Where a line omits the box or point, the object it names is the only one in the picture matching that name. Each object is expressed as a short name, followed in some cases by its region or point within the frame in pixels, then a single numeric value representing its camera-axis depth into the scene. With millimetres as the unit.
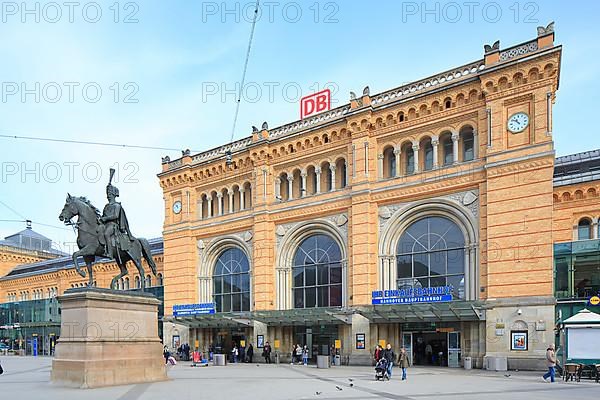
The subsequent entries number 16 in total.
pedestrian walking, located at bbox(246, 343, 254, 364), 46125
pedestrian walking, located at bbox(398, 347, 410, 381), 28438
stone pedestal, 23516
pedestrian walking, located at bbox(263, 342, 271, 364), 44688
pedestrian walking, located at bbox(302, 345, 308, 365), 42125
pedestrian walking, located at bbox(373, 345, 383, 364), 32938
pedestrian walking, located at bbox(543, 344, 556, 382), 27016
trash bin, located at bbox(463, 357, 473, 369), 34500
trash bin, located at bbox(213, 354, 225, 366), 42656
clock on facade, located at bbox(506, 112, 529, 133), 34406
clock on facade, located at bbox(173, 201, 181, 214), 54716
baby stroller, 28484
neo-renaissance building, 33688
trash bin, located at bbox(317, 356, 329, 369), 37844
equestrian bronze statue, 25812
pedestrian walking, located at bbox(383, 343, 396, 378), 28938
